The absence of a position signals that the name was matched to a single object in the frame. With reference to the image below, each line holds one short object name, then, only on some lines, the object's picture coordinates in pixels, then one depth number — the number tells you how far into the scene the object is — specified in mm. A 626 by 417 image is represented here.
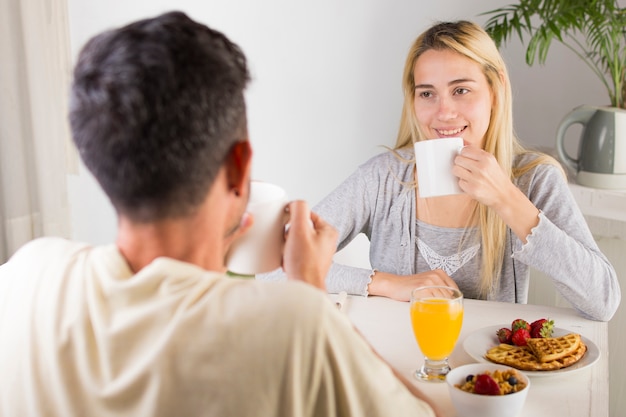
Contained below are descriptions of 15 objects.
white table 1073
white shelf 2168
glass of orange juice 1155
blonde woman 1469
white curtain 2240
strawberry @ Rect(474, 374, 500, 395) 992
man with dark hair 702
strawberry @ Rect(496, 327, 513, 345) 1235
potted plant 2152
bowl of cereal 978
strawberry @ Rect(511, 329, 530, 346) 1217
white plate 1139
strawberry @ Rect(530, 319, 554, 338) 1231
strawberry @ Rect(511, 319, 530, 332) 1237
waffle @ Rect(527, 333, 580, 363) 1154
